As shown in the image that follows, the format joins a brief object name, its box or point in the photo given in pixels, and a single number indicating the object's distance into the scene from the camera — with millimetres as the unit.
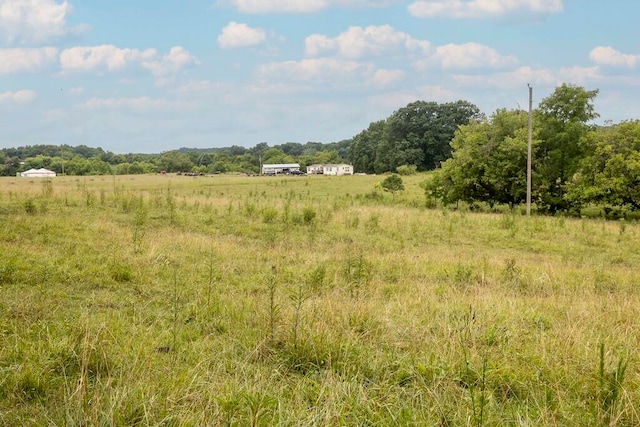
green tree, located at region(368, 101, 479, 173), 90475
